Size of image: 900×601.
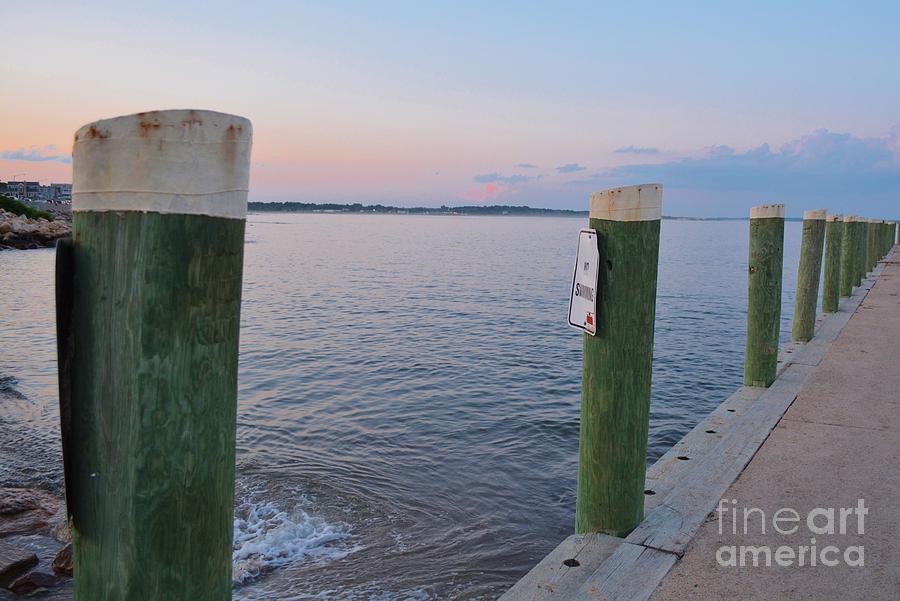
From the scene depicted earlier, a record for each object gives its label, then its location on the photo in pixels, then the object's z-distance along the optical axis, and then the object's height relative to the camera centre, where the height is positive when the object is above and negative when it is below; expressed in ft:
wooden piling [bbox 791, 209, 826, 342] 28.02 -0.59
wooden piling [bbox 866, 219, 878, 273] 64.90 +1.46
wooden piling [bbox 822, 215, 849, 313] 36.24 -0.28
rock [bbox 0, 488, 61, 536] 18.69 -7.80
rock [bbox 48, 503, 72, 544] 18.08 -7.81
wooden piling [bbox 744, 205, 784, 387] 20.42 -1.11
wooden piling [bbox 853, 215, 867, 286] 48.33 +0.58
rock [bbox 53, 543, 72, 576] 16.55 -7.80
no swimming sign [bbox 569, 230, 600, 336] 11.30 -0.60
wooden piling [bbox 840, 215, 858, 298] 43.21 +0.25
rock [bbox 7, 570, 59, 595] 15.80 -7.93
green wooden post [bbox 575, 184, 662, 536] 11.13 -1.79
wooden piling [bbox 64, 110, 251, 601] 5.53 -0.84
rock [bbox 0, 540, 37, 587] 15.97 -7.64
